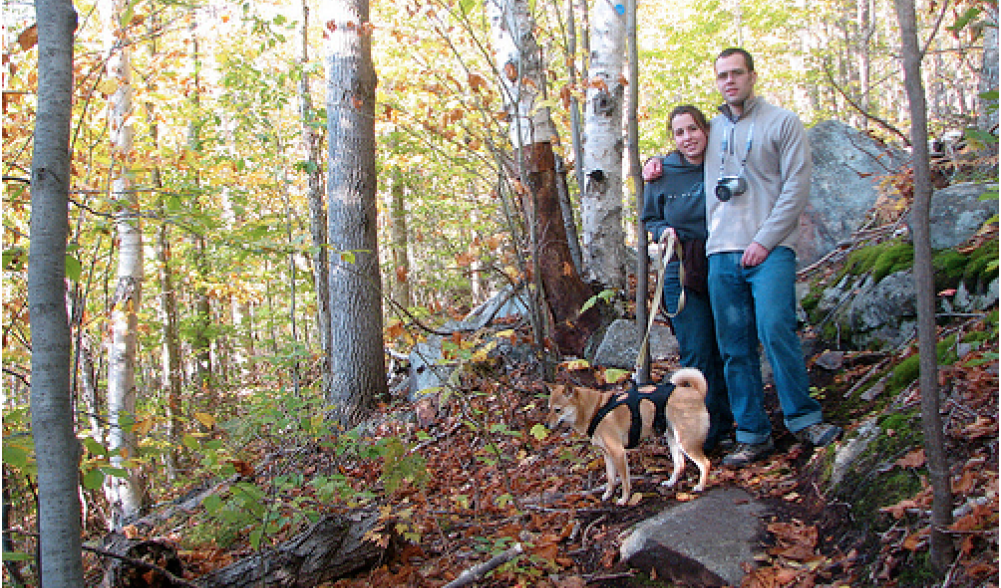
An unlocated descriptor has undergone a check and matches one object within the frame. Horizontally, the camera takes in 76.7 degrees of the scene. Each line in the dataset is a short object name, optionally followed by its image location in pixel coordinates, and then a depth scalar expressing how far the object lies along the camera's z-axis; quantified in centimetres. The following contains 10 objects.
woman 408
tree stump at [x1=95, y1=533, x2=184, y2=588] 319
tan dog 366
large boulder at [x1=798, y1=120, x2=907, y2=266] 711
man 358
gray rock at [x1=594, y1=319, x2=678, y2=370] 596
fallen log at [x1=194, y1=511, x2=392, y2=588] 336
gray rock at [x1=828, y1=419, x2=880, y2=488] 316
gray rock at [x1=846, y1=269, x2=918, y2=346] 477
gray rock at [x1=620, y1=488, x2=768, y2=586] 284
